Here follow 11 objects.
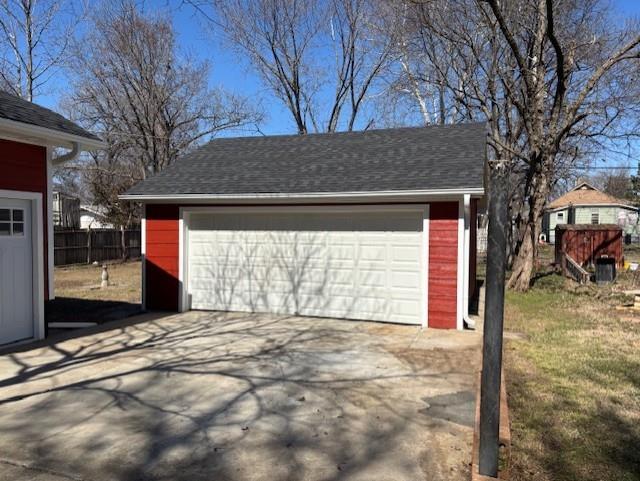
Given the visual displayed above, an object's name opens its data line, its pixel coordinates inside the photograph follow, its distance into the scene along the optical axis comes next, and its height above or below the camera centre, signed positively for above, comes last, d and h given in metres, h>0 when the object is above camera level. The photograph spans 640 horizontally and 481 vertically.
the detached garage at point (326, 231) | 8.98 -0.02
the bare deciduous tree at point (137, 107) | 22.86 +5.70
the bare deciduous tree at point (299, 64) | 24.05 +8.21
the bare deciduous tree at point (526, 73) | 14.10 +5.47
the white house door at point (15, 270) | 7.20 -0.64
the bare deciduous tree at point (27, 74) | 19.94 +6.19
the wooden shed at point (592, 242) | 20.03 -0.37
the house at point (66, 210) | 35.06 +1.22
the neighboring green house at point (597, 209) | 46.06 +2.22
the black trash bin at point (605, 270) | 15.24 -1.12
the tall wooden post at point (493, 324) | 3.21 -0.59
